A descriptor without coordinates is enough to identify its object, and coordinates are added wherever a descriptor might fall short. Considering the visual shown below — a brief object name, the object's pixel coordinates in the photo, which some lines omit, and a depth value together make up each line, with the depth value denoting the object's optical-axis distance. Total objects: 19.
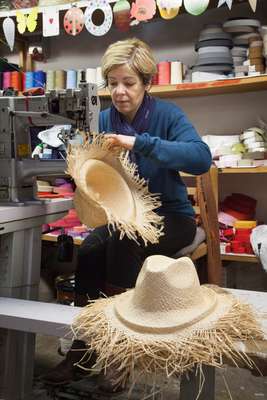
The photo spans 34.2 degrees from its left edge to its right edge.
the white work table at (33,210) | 1.15
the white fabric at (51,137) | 2.46
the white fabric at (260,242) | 2.03
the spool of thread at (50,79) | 2.76
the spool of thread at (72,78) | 2.69
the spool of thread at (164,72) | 2.48
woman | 1.32
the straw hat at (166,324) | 0.72
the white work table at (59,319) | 0.78
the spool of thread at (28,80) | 2.79
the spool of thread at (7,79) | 2.86
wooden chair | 1.80
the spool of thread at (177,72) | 2.46
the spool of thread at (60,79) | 2.73
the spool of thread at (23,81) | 2.84
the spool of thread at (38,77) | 2.77
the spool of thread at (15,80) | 2.83
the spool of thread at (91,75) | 2.64
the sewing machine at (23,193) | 1.23
